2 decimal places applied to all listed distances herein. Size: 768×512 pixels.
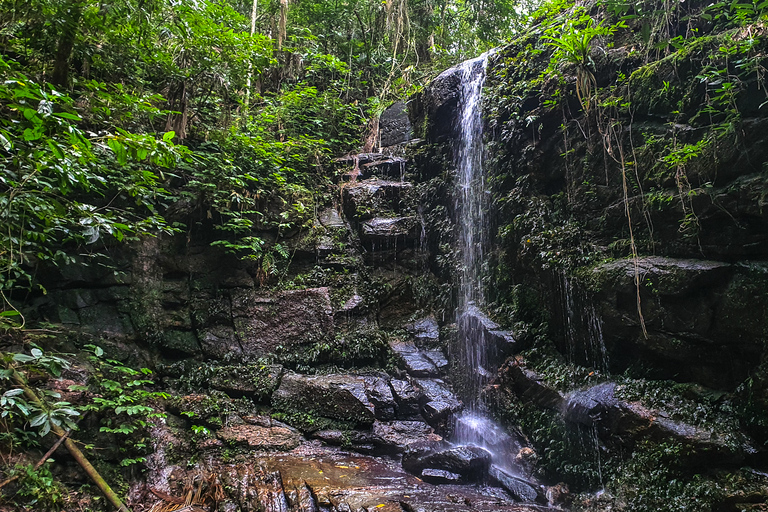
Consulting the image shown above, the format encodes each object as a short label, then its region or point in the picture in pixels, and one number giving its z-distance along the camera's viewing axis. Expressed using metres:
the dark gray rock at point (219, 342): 7.51
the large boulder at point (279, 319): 7.83
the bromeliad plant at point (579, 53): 5.67
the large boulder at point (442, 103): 9.37
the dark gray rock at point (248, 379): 6.92
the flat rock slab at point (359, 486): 4.60
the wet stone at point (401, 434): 6.27
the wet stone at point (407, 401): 6.91
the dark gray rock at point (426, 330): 8.29
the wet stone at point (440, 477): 5.30
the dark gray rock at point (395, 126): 11.62
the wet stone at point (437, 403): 6.64
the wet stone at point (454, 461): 5.43
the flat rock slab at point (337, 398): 6.65
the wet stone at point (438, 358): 7.69
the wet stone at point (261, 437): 5.89
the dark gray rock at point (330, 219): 9.57
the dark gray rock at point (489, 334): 6.77
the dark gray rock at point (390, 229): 9.29
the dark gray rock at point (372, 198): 9.64
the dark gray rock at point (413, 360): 7.57
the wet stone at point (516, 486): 5.01
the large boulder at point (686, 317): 4.45
